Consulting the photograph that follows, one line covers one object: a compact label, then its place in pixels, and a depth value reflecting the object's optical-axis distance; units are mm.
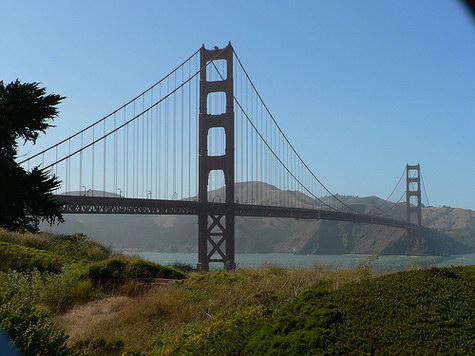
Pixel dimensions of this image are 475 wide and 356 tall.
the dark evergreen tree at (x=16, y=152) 21156
